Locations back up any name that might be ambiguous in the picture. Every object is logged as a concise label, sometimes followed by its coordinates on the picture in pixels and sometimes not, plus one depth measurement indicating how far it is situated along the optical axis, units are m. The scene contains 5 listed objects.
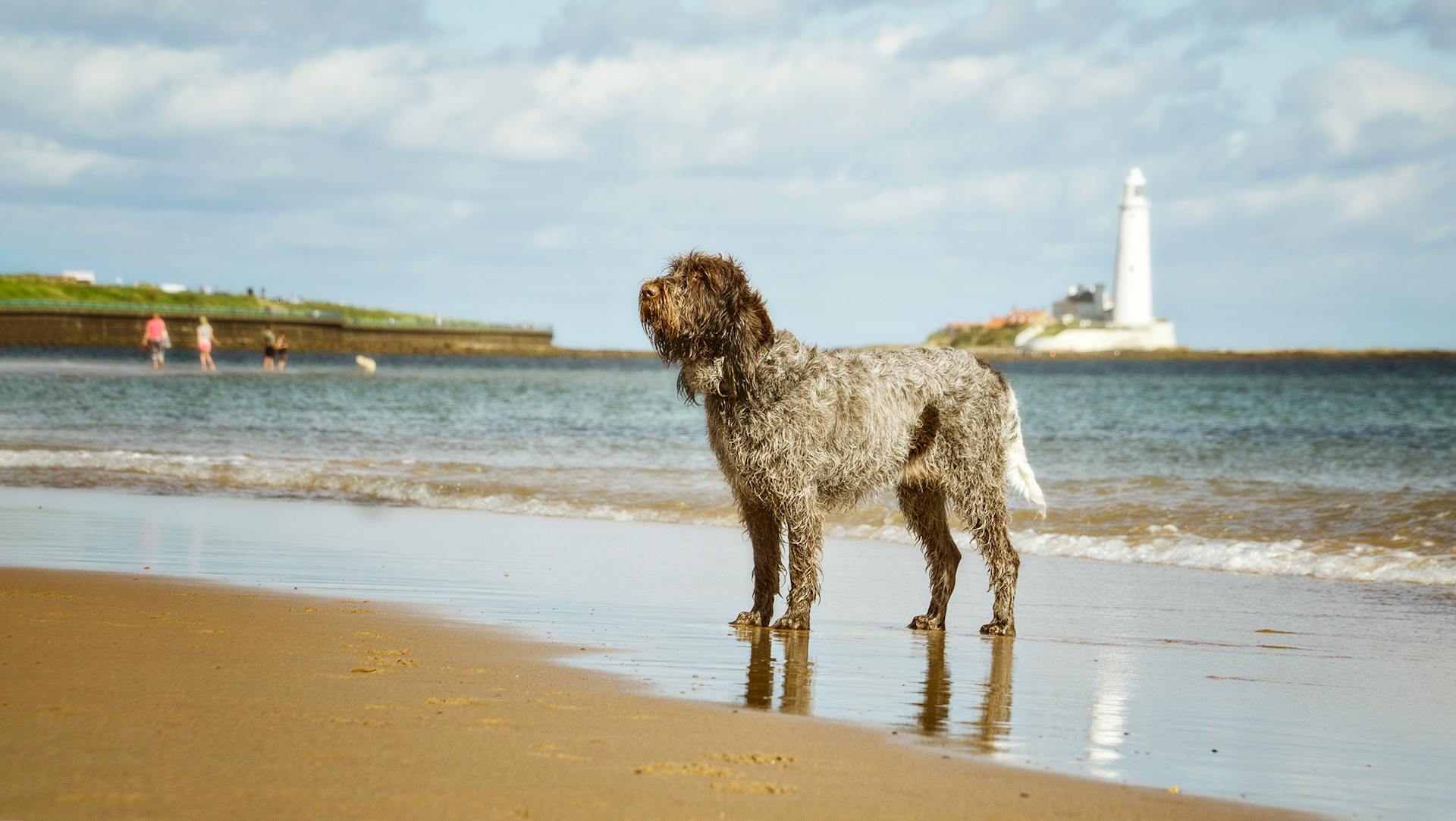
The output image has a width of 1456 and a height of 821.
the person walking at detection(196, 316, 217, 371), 49.28
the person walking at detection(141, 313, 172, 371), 49.42
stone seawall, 87.38
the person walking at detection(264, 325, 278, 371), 52.55
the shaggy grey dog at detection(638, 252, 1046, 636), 6.76
